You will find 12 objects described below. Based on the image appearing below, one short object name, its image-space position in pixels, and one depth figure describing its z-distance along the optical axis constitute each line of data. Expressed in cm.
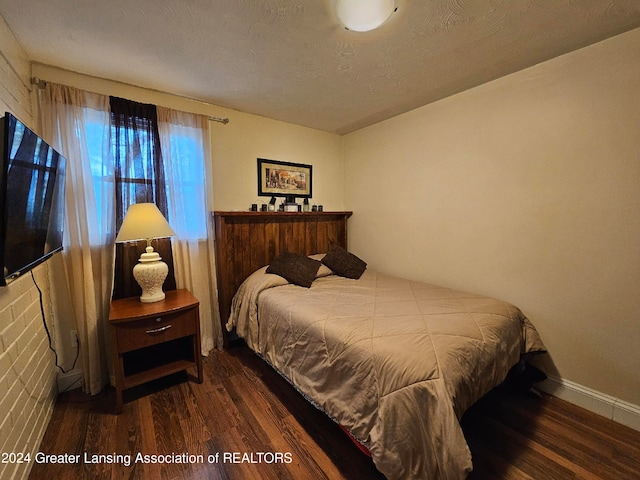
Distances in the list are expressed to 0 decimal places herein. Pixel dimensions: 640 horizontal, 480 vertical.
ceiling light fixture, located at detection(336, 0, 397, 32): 123
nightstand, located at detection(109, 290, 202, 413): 174
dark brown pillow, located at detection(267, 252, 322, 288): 245
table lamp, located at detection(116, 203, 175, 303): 184
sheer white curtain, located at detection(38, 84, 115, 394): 181
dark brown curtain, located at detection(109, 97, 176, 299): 201
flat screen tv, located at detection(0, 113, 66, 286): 101
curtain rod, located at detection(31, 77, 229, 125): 173
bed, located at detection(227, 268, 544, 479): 109
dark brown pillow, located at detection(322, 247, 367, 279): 277
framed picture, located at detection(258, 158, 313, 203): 286
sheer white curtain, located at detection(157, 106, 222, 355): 225
